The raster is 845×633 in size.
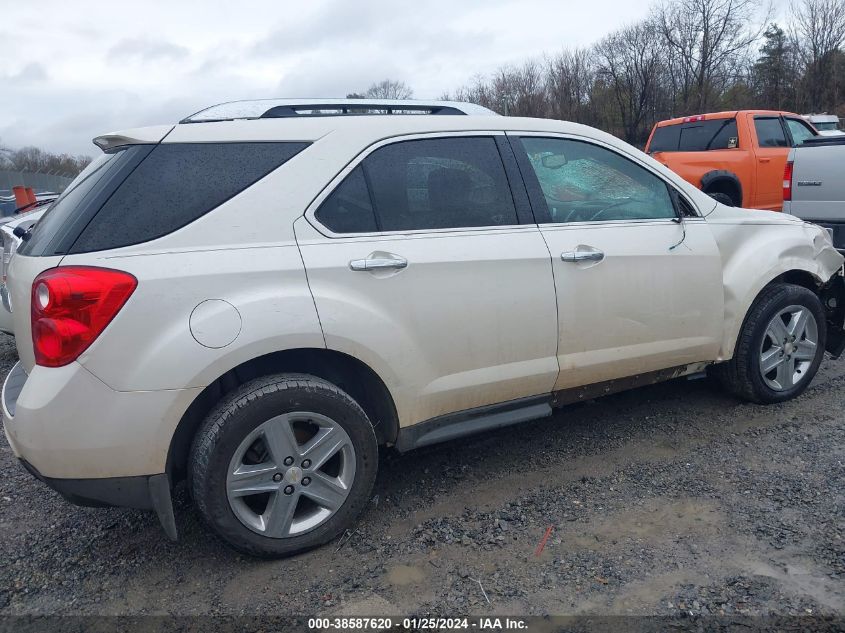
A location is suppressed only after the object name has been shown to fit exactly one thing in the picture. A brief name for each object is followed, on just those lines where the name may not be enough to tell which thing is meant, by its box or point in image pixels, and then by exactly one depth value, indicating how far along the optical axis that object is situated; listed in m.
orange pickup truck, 9.77
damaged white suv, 2.51
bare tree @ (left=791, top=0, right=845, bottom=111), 29.02
